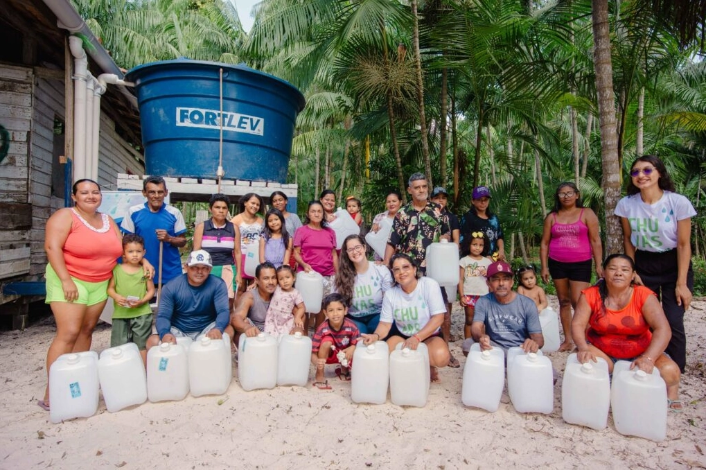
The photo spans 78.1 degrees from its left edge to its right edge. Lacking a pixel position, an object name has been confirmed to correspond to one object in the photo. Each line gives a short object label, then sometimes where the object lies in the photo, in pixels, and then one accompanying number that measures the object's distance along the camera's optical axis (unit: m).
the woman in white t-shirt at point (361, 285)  3.62
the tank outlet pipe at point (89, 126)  5.27
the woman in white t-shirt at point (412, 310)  3.23
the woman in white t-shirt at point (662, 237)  3.05
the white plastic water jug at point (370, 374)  2.90
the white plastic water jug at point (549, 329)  3.78
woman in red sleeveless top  2.80
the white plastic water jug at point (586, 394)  2.58
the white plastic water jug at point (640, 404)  2.46
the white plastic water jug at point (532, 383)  2.76
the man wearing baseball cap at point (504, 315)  3.19
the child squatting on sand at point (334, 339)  3.34
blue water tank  5.18
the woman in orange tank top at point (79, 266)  2.88
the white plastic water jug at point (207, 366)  2.97
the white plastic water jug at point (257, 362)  3.11
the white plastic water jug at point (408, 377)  2.85
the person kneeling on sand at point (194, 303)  3.26
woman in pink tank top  3.86
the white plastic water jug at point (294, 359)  3.19
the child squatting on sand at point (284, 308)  3.61
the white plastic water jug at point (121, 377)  2.80
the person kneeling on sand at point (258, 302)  3.61
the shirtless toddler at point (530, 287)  4.05
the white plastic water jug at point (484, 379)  2.80
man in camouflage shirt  3.84
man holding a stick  3.74
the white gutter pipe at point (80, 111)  5.09
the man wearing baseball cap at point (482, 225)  4.41
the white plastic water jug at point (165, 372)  2.91
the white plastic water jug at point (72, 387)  2.69
